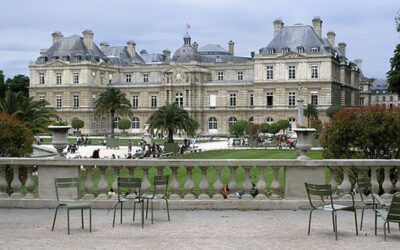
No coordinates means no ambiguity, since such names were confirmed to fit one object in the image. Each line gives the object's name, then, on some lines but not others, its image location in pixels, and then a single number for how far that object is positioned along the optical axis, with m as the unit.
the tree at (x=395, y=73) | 48.09
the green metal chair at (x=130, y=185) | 10.16
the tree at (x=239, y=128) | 65.38
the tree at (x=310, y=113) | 71.38
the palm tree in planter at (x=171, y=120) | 48.00
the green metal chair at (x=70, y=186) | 9.52
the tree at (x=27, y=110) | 25.47
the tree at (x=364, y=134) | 14.57
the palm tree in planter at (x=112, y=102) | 71.44
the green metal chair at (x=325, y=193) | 9.38
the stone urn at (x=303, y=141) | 11.84
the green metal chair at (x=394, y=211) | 8.71
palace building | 79.88
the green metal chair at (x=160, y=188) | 10.59
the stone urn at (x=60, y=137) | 12.10
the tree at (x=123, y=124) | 81.12
